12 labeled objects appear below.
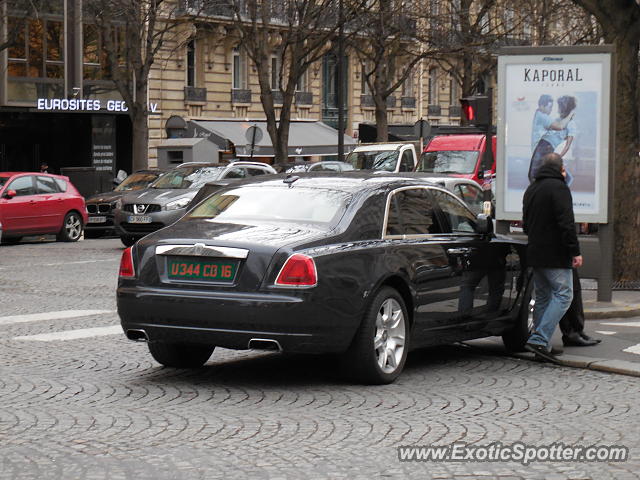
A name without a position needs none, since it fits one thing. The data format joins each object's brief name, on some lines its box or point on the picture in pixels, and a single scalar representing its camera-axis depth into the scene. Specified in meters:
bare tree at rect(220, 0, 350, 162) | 36.78
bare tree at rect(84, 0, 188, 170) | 34.72
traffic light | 20.14
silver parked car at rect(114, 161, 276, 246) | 24.81
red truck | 31.27
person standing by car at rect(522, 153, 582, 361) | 10.26
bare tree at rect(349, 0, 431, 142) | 40.63
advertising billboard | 14.04
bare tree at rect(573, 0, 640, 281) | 16.27
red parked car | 26.83
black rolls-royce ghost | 8.55
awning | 47.88
